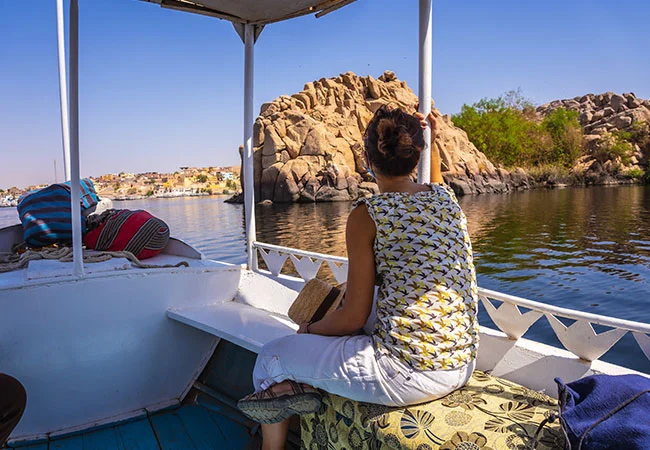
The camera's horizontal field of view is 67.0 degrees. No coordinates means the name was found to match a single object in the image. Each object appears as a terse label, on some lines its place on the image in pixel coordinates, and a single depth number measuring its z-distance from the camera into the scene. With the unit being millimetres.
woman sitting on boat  1556
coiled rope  2600
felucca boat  1980
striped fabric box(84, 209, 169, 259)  3225
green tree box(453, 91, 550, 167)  64062
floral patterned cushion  1438
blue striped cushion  3348
